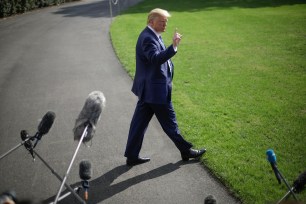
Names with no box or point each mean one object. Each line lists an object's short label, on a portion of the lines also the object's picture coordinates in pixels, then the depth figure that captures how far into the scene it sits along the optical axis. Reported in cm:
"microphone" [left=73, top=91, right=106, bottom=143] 353
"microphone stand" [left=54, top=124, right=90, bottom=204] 268
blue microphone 268
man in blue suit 454
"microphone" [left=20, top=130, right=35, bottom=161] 328
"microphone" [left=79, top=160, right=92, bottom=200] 297
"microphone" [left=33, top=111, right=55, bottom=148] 345
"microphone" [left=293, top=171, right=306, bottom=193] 285
